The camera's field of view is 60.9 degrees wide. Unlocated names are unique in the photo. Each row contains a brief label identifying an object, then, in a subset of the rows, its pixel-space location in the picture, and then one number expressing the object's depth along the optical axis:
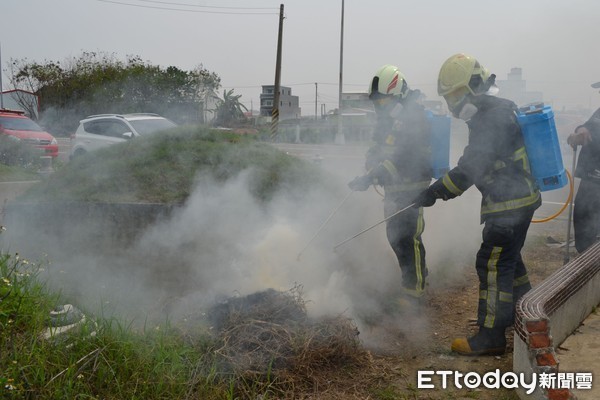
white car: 10.26
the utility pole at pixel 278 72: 21.43
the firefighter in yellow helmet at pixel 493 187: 3.53
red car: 12.50
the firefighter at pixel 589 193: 5.06
